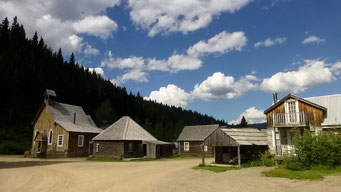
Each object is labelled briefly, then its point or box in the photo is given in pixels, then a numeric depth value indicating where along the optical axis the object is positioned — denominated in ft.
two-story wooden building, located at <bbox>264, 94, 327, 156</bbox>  83.51
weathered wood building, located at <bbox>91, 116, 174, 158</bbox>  118.32
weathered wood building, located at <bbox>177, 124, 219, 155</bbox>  157.68
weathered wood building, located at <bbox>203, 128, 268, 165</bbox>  86.84
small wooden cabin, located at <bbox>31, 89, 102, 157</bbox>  131.03
